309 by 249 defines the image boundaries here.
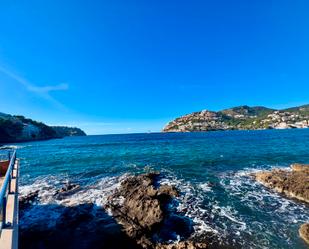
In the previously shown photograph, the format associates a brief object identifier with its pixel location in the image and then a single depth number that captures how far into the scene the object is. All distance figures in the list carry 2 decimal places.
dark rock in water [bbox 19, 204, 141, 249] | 11.73
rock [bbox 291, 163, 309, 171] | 26.02
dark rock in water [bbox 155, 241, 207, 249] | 10.98
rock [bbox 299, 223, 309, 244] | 11.61
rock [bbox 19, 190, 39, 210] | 17.61
